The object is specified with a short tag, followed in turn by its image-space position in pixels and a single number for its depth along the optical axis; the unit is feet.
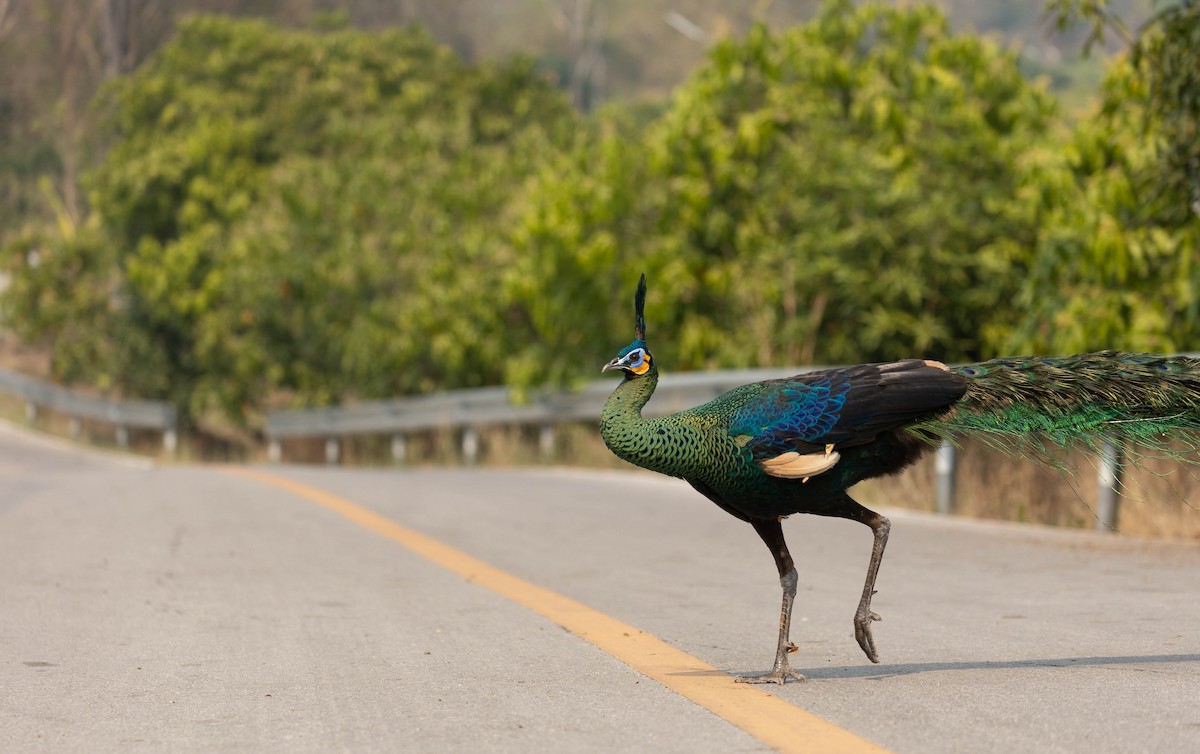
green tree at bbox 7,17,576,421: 88.07
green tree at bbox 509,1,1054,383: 63.77
